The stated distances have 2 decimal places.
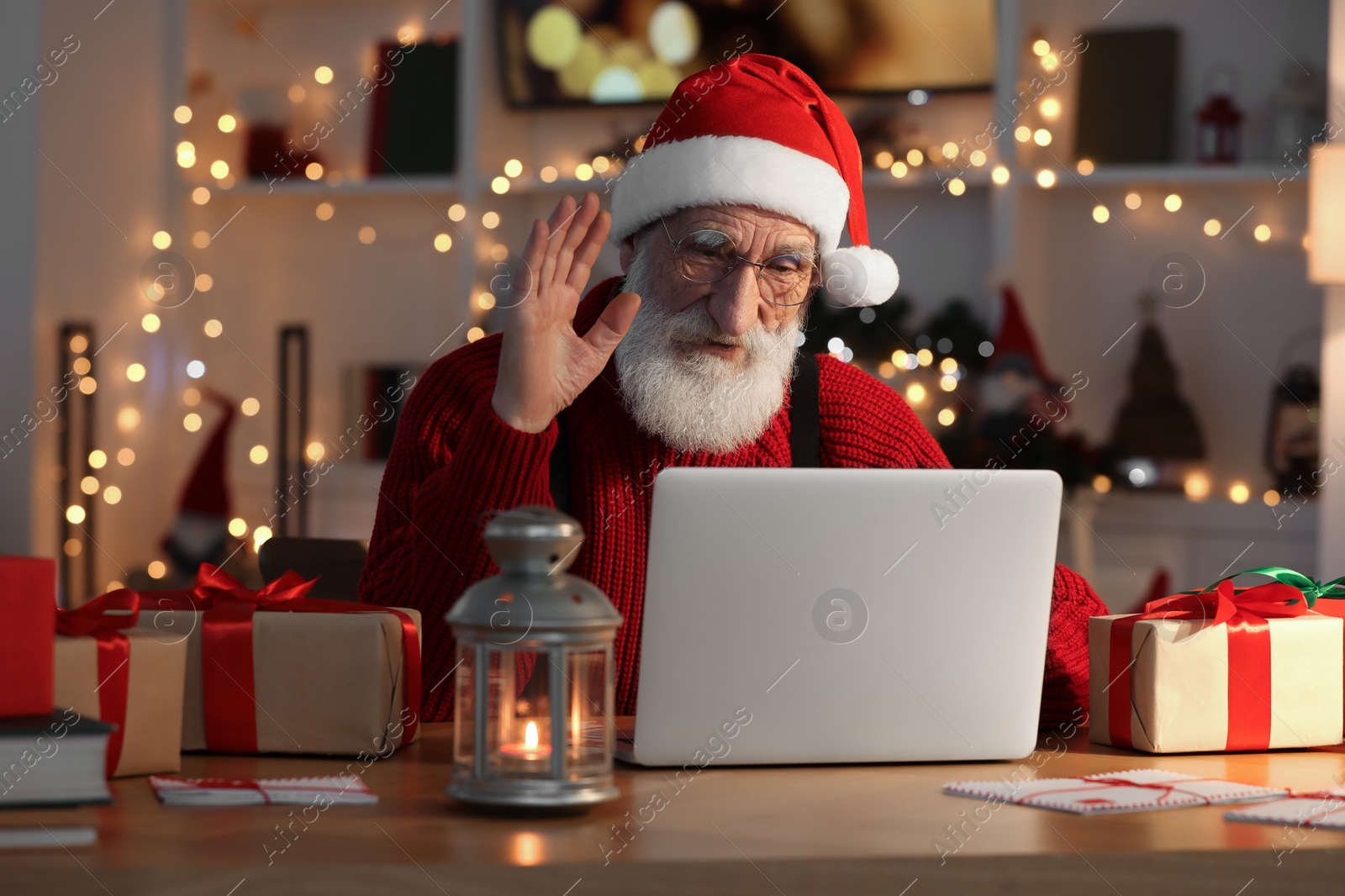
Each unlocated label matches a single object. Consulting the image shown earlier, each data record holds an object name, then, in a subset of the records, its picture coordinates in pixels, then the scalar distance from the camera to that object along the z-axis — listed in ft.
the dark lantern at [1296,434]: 15.40
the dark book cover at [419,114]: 17.88
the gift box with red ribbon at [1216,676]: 7.12
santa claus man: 8.04
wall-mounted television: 16.60
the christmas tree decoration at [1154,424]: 15.95
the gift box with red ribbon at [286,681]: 6.89
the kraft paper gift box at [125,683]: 6.60
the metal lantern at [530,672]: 6.23
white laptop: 6.68
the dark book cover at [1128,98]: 16.14
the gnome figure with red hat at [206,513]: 17.67
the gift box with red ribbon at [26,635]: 6.26
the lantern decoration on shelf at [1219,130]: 15.76
